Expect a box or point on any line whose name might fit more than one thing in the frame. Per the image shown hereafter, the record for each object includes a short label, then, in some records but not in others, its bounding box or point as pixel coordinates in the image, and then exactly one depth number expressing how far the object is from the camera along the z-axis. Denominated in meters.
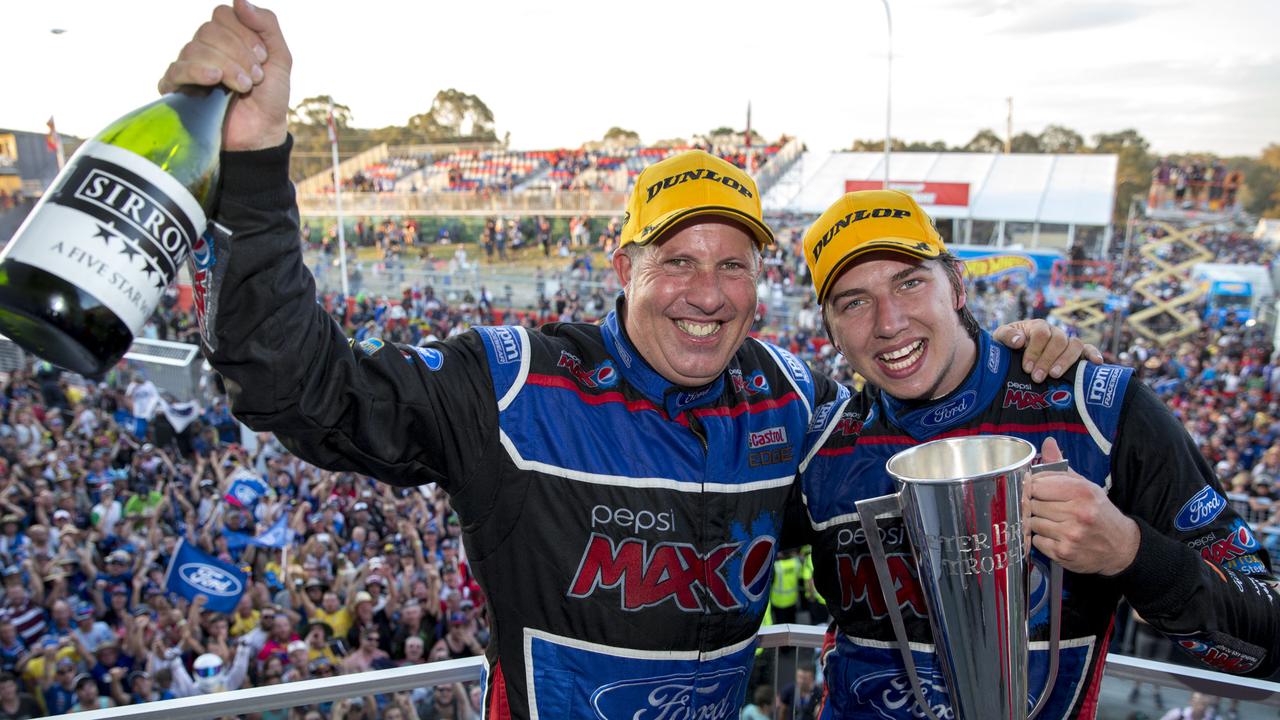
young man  1.84
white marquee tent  34.19
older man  1.81
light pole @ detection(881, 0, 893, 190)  19.86
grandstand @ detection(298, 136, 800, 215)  37.06
